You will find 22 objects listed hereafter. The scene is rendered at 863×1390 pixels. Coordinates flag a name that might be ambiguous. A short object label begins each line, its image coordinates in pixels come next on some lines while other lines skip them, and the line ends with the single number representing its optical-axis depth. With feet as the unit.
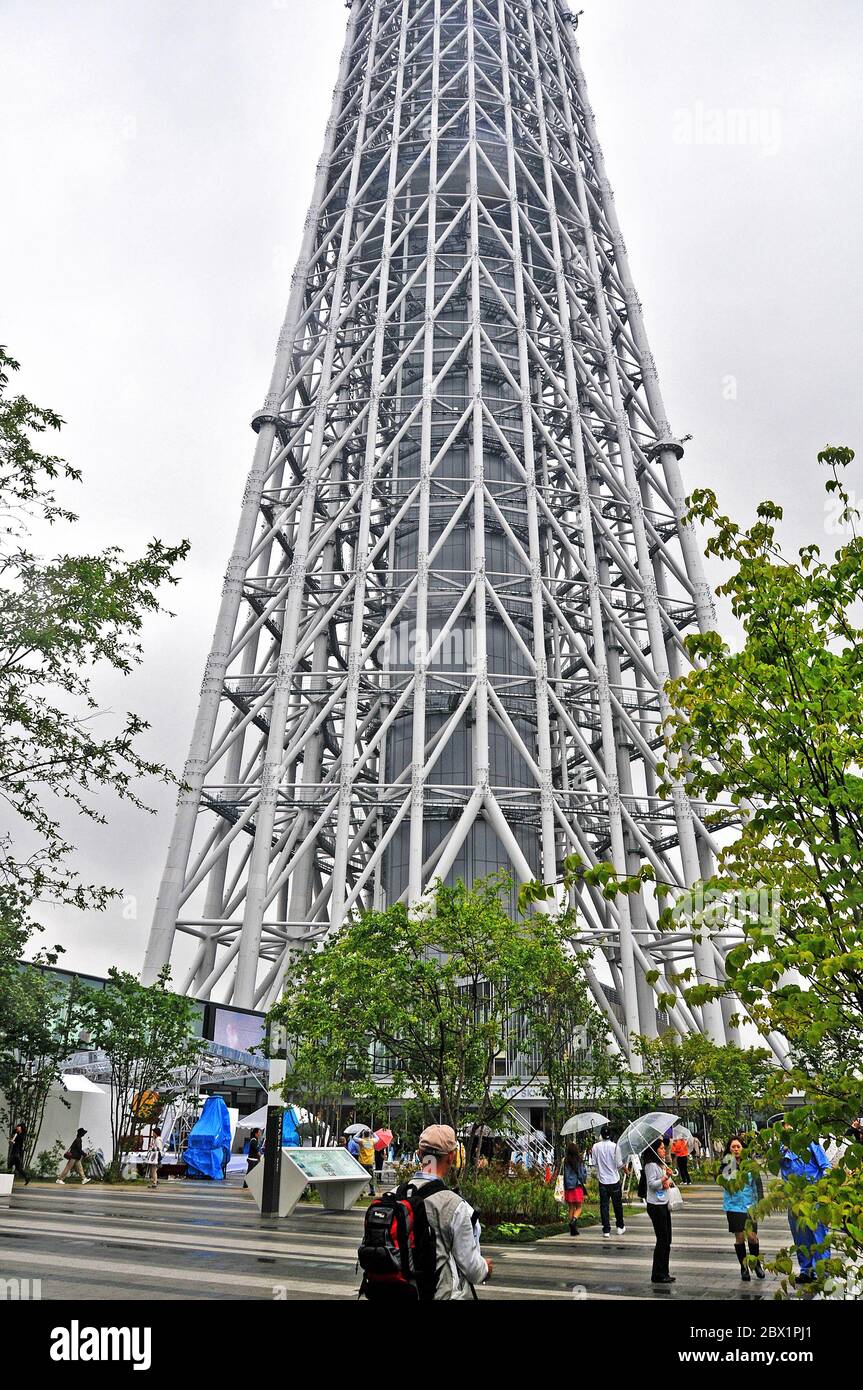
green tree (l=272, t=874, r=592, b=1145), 62.23
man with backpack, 16.89
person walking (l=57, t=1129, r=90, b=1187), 93.25
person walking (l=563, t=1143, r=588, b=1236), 61.93
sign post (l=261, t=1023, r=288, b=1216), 64.03
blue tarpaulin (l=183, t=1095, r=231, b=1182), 104.27
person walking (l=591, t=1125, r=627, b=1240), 59.62
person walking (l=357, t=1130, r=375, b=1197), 91.93
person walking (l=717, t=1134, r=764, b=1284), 39.43
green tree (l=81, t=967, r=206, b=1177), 95.45
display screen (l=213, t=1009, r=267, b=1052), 115.55
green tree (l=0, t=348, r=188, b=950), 45.37
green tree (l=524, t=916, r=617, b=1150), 77.15
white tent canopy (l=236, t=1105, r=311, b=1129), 106.32
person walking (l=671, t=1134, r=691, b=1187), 101.32
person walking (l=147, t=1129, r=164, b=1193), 91.95
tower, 140.36
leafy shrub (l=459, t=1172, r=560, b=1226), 63.87
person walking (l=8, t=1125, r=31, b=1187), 91.91
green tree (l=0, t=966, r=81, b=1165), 91.81
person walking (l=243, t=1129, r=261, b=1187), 99.50
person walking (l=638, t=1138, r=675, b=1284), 40.63
